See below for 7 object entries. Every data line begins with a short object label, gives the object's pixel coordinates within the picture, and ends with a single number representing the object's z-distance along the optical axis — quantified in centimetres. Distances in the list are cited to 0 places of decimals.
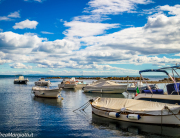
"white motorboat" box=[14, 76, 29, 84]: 8906
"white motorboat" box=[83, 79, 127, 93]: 4444
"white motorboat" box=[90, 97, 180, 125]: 1633
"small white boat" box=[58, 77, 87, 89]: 5962
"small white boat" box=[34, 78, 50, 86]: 7812
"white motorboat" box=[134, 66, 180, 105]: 2070
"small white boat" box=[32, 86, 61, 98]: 3497
